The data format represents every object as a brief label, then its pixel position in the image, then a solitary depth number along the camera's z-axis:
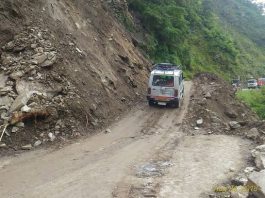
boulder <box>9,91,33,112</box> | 9.28
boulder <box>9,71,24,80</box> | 9.97
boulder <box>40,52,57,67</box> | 10.64
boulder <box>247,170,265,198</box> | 5.59
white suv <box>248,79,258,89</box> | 35.28
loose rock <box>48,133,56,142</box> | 9.28
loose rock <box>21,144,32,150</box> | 8.77
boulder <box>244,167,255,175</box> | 7.49
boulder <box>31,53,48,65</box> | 10.54
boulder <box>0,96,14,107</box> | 9.38
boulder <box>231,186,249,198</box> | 5.96
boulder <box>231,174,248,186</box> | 6.78
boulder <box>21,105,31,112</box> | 9.26
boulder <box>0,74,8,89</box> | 9.79
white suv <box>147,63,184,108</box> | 13.51
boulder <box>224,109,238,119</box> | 12.83
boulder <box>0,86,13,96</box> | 9.54
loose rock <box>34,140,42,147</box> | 8.99
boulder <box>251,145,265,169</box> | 7.65
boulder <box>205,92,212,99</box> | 14.29
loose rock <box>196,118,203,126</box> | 11.45
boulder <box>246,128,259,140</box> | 10.19
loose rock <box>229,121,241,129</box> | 11.08
